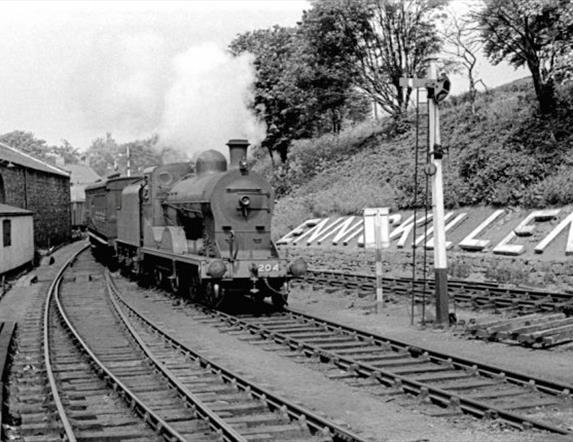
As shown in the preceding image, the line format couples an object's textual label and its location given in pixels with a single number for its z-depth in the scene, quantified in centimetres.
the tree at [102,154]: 15134
